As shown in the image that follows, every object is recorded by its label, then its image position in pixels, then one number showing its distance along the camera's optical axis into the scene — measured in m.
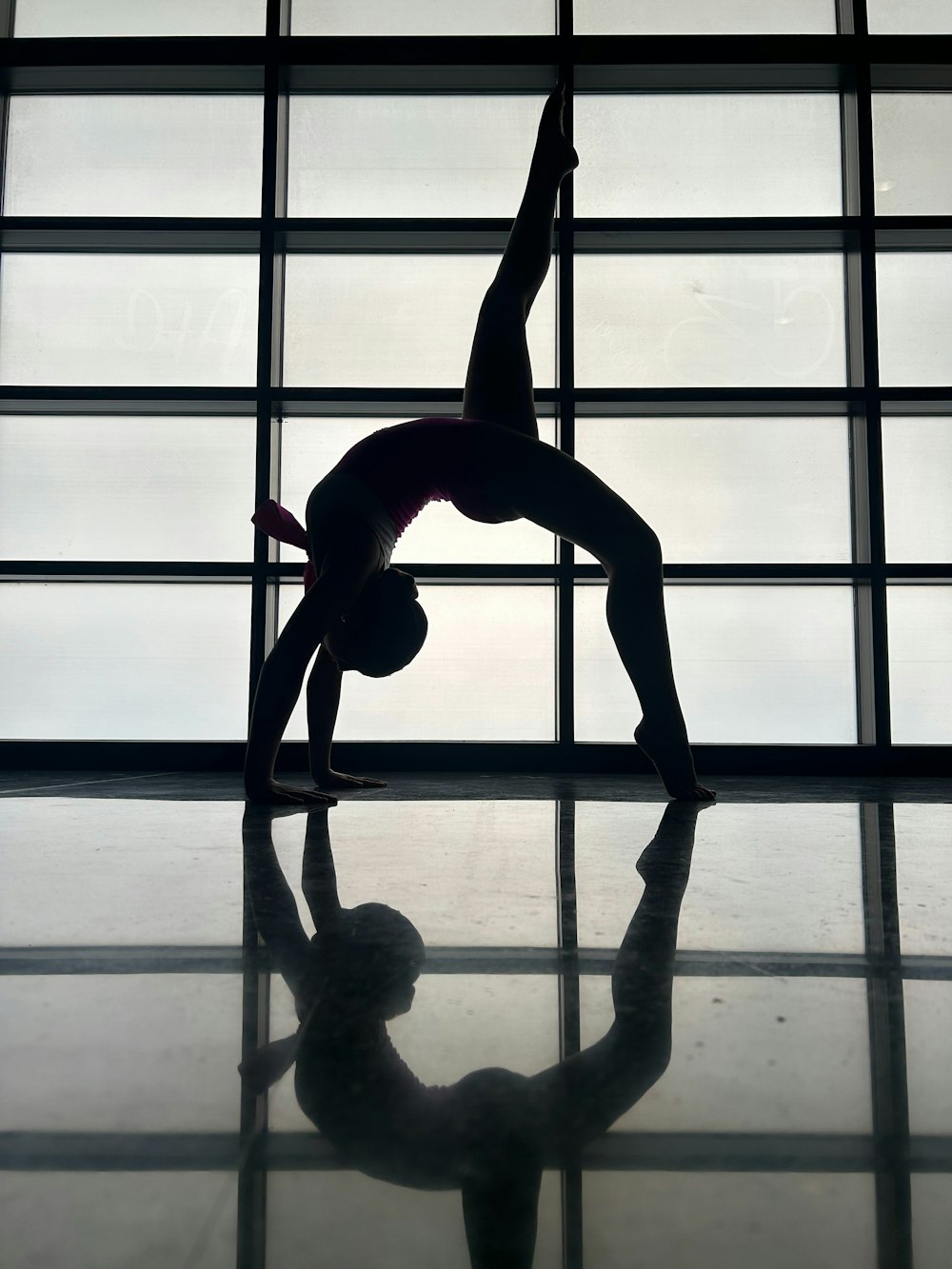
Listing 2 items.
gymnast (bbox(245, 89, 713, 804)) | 1.76
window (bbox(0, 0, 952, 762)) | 3.25
